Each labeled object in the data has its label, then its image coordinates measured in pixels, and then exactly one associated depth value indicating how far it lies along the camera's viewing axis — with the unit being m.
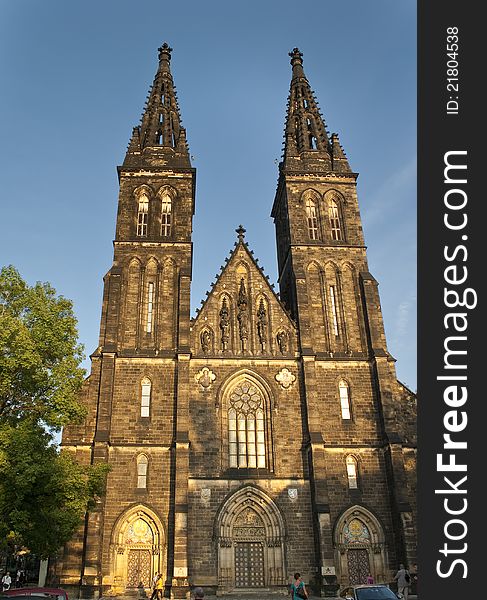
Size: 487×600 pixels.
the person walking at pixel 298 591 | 14.91
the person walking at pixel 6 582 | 26.16
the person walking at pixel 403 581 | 20.62
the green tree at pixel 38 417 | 18.52
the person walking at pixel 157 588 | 20.97
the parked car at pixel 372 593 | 14.11
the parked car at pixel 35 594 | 12.33
